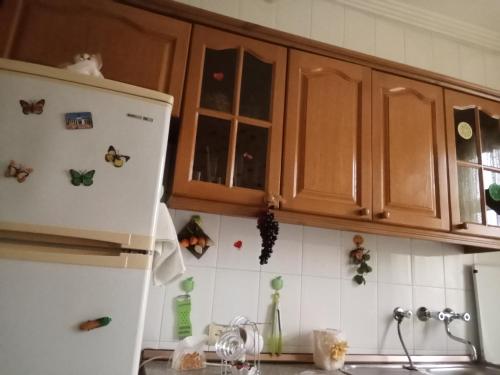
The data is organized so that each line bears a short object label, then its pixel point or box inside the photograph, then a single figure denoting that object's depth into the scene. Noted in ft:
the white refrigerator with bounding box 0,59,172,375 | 2.51
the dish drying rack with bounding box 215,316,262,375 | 3.58
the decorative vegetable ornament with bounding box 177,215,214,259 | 4.51
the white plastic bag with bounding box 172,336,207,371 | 3.81
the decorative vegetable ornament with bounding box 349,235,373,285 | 5.17
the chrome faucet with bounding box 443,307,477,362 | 5.24
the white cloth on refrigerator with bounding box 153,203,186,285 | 3.37
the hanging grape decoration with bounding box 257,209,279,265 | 3.92
